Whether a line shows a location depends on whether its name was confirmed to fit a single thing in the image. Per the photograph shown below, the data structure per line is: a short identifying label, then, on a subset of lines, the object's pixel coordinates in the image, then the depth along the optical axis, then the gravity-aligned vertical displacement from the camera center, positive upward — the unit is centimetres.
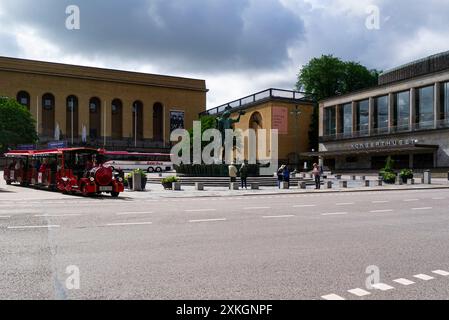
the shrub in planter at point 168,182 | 2994 -125
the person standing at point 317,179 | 3253 -118
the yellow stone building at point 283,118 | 7250 +728
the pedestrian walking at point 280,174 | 3359 -84
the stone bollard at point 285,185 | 3294 -162
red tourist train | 2188 -47
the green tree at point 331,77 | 8425 +1593
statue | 3928 +334
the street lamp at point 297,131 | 7459 +523
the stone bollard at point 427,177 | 4043 -135
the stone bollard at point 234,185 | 3050 -152
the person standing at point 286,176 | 3316 -98
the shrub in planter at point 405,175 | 4028 -114
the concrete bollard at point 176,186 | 2900 -147
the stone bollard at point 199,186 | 2930 -149
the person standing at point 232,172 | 3206 -66
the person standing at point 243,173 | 3108 -70
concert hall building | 5553 +562
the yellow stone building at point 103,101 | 8594 +1293
